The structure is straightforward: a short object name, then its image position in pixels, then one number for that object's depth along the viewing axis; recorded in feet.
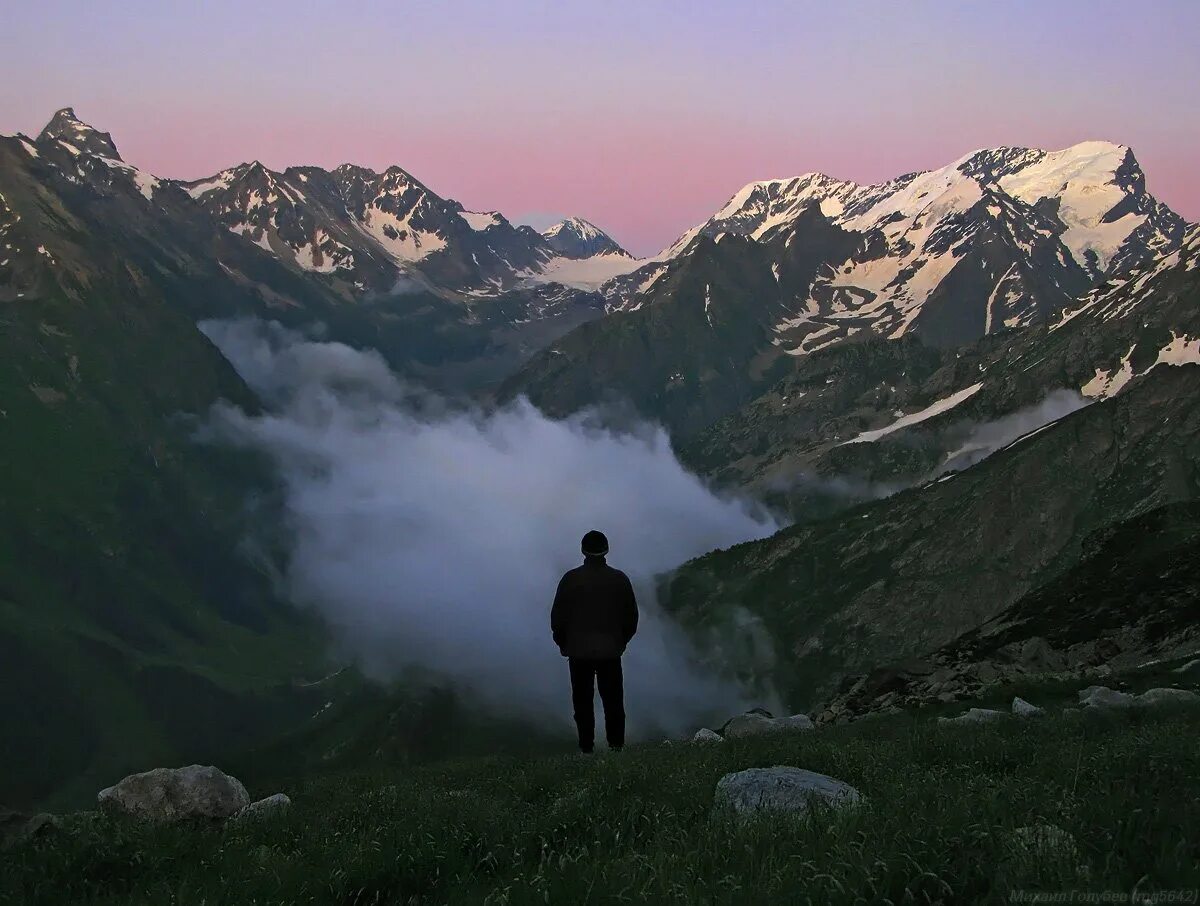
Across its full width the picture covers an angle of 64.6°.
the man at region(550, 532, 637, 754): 54.70
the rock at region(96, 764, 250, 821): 49.34
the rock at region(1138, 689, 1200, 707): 71.31
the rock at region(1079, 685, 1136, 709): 75.00
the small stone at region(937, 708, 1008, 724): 63.98
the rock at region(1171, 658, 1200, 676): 111.24
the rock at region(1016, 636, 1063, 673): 175.01
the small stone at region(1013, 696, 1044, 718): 70.20
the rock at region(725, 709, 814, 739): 103.09
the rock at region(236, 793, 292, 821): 37.86
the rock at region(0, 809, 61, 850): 33.40
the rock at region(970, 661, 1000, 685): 159.22
